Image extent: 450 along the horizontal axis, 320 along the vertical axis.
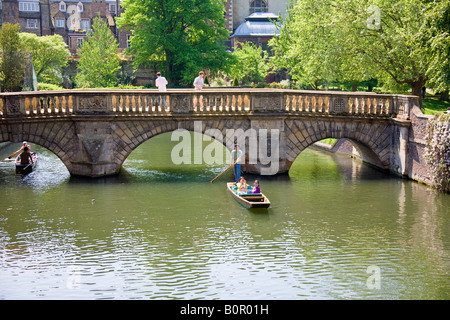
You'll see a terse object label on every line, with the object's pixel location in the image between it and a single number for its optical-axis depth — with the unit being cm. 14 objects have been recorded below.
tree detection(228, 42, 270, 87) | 7906
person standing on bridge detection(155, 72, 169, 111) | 3381
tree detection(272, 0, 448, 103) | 3850
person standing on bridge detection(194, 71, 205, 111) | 3397
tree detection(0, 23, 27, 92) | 5569
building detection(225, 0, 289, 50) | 9375
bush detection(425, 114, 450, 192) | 2885
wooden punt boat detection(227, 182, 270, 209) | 2673
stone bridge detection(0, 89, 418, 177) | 3170
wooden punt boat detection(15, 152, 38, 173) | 3481
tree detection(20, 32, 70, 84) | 7294
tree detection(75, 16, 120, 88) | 7119
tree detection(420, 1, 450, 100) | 2886
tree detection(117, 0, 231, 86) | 6025
